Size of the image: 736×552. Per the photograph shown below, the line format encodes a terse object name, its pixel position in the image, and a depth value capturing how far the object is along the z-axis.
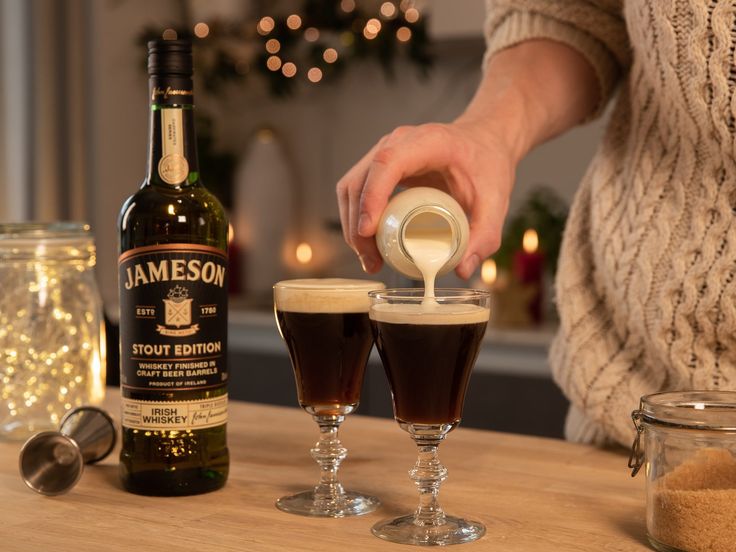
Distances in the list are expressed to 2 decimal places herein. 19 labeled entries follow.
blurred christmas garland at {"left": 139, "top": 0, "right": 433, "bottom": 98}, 3.42
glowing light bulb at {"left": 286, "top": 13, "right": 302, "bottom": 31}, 3.54
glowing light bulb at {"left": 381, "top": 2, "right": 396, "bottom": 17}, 3.41
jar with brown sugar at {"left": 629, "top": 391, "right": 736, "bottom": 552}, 0.74
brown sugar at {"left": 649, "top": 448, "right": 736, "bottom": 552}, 0.74
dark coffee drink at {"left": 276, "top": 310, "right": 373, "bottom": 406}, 0.91
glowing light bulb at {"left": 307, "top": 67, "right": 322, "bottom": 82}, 3.67
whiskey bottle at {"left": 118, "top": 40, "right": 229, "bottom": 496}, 0.91
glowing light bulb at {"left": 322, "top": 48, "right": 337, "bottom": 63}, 3.56
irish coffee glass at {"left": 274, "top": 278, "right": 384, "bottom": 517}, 0.91
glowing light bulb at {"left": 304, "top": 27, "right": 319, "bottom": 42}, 3.50
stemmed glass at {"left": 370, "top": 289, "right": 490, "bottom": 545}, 0.81
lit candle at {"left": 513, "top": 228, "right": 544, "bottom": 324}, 2.91
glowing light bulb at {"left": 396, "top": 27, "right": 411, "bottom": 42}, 3.39
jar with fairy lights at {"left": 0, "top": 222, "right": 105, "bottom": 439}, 1.18
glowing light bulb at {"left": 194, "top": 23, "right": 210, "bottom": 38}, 3.63
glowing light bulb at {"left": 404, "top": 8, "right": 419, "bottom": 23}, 3.37
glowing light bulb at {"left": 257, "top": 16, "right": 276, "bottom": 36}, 3.54
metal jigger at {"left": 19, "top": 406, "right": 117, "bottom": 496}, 0.94
